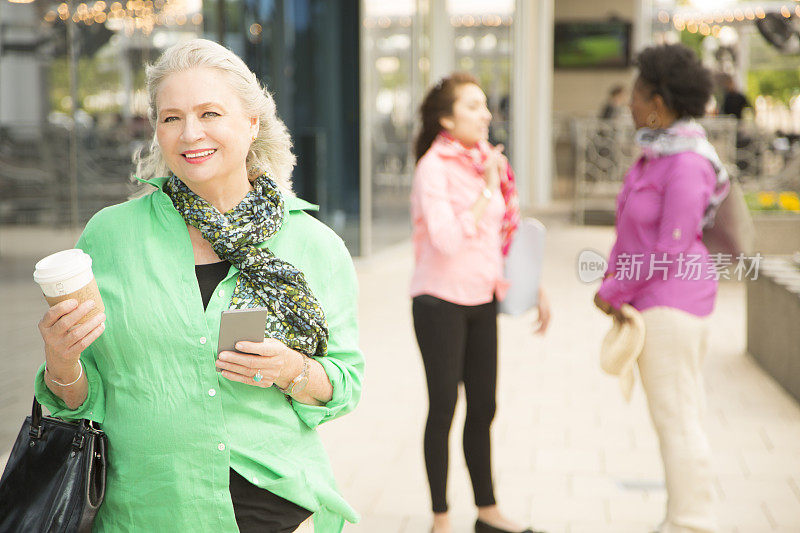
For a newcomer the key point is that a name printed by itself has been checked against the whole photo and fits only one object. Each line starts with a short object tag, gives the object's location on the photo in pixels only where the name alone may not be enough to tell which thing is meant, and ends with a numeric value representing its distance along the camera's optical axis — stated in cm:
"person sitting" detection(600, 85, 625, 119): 1606
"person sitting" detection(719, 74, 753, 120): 1395
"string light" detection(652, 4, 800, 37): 2053
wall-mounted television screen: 2000
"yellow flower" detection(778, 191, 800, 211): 936
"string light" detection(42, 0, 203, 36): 457
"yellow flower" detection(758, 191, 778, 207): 941
